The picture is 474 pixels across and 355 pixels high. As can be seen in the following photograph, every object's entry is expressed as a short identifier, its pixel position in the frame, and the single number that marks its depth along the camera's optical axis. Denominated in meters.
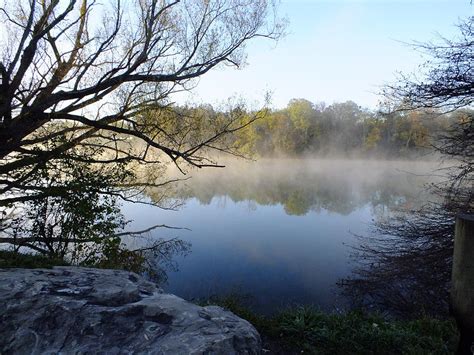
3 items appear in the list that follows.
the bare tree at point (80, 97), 6.26
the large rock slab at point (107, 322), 2.04
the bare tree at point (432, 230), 5.55
